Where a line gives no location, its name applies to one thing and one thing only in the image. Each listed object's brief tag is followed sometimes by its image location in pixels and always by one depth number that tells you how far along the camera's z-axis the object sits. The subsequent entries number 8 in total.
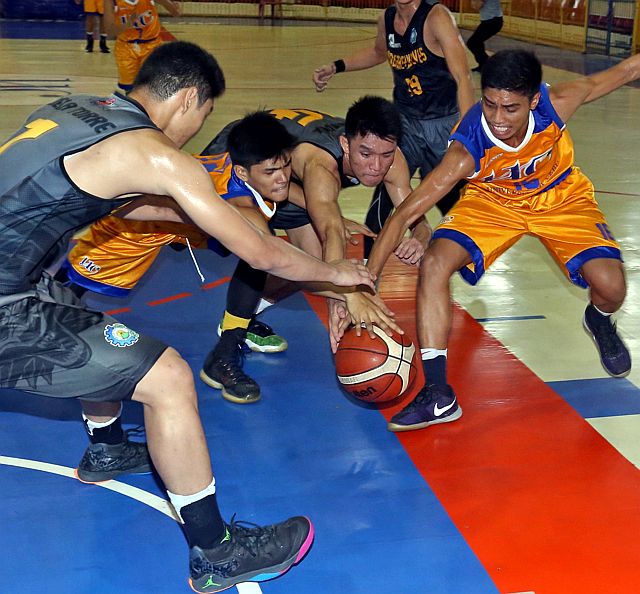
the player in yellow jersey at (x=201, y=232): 4.47
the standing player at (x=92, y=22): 19.76
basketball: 4.18
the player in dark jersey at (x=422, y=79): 6.11
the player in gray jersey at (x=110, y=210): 2.96
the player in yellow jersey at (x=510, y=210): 4.42
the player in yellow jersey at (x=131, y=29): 11.17
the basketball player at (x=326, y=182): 4.57
